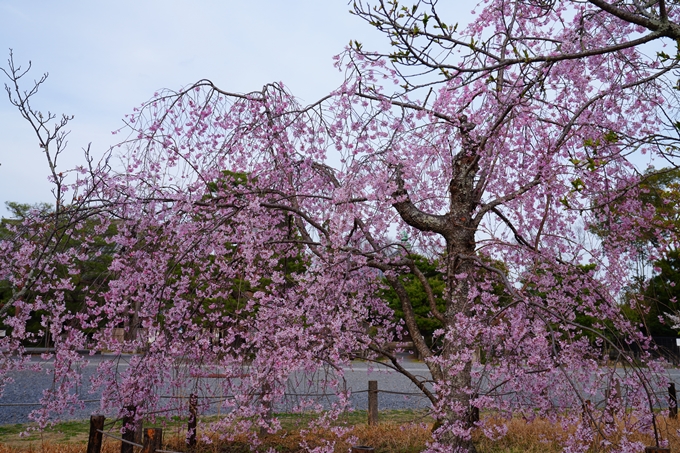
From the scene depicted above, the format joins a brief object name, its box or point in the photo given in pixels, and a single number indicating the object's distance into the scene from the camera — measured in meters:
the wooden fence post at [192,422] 6.99
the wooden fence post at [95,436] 5.89
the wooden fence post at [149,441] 5.41
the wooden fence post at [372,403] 8.95
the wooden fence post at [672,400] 7.79
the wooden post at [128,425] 5.97
